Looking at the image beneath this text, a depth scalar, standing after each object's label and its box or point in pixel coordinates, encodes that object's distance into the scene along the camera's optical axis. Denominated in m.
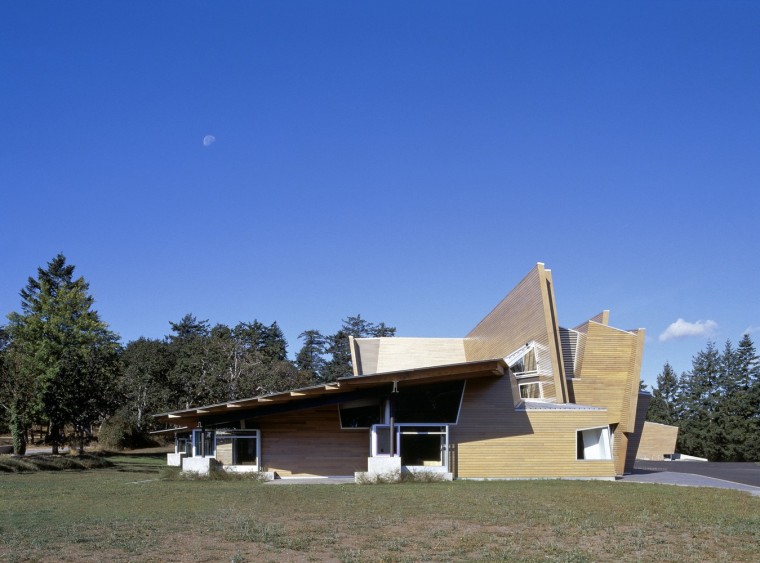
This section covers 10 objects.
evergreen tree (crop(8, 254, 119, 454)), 39.97
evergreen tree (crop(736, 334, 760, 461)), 63.53
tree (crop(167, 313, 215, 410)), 48.75
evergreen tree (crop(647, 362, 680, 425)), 73.62
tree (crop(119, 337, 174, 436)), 57.16
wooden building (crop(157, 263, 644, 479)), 25.75
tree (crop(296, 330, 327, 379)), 97.00
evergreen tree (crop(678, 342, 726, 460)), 66.19
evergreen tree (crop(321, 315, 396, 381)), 93.19
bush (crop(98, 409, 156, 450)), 54.31
